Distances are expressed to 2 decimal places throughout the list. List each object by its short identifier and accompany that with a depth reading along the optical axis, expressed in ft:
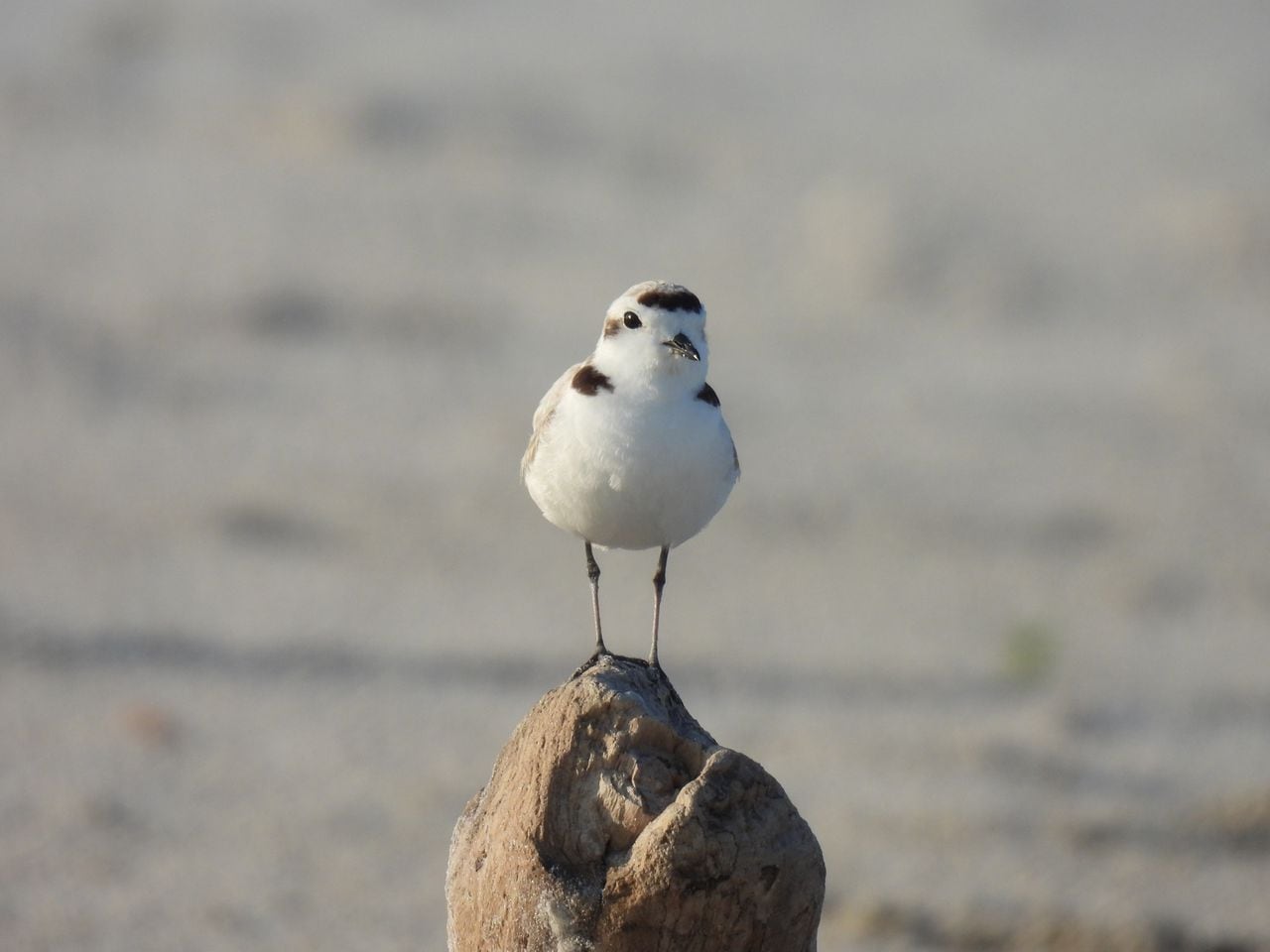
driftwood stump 44.04
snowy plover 45.62
